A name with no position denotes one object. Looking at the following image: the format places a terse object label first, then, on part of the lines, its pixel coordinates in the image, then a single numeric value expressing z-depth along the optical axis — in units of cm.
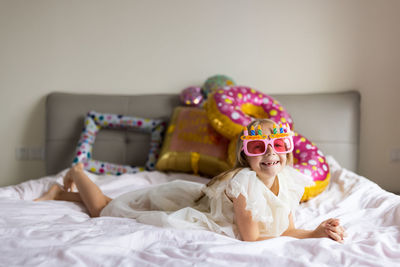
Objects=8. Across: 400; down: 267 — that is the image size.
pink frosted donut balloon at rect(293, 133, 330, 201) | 188
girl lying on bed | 126
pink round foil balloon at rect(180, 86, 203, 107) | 261
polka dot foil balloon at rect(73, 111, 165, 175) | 245
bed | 103
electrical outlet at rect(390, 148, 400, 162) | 262
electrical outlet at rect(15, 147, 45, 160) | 290
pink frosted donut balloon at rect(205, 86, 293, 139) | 209
